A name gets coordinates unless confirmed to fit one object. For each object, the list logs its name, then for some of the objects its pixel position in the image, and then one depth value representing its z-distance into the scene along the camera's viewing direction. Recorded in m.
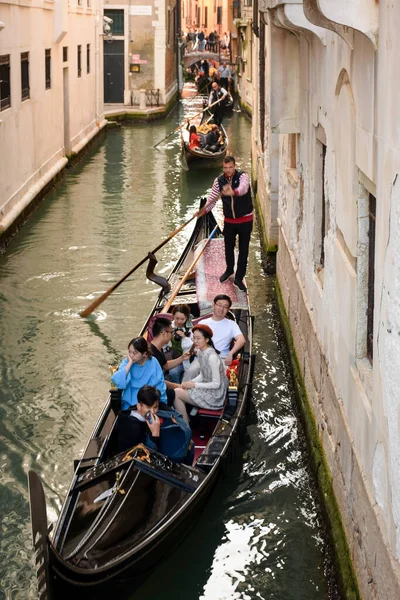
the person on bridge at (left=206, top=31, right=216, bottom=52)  55.63
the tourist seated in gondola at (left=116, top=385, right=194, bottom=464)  6.90
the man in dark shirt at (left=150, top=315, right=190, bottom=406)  8.04
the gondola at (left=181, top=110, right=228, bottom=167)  22.20
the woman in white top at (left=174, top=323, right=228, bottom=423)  7.82
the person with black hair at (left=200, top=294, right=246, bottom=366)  8.71
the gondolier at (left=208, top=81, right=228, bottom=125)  31.46
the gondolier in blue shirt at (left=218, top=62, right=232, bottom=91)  39.74
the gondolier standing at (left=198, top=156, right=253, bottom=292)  10.59
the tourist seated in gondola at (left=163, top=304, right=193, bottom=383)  8.80
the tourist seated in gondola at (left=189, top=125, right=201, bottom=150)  22.90
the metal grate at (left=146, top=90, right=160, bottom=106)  33.80
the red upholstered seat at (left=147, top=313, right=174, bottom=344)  8.87
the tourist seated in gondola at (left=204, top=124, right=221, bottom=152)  23.29
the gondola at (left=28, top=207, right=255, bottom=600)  5.36
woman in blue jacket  7.36
